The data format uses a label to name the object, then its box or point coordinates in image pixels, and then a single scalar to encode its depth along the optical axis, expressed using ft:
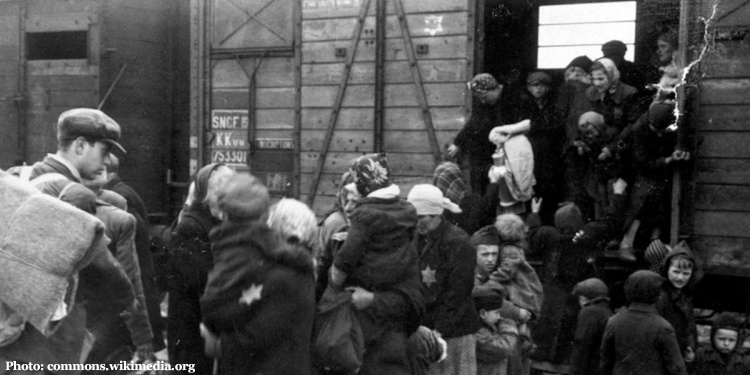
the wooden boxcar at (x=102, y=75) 34.30
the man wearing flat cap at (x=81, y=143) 12.95
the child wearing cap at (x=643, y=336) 16.70
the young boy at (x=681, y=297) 19.58
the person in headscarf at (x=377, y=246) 14.42
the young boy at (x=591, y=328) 19.11
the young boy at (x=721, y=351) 19.90
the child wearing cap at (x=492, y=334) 18.15
